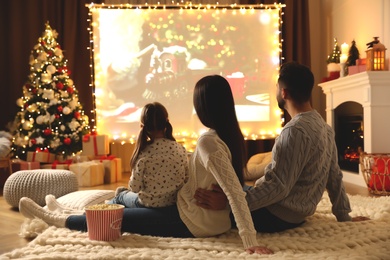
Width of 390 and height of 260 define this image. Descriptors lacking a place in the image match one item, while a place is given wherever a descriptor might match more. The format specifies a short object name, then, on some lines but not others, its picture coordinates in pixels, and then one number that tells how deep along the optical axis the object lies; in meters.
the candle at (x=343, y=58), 4.61
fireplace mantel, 3.93
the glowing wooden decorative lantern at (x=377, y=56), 3.96
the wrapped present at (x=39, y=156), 4.68
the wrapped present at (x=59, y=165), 4.50
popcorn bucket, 1.88
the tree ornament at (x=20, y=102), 5.00
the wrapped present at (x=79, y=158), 4.72
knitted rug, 1.67
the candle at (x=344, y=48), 4.76
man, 1.81
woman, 1.68
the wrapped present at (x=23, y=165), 4.49
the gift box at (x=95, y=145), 4.83
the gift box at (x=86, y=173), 4.36
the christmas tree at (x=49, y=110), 4.90
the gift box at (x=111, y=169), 4.66
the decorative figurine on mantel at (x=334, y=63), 4.90
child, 2.01
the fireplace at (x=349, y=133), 4.48
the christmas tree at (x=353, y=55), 4.61
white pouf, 3.07
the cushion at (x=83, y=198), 2.74
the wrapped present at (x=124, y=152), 5.74
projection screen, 5.09
